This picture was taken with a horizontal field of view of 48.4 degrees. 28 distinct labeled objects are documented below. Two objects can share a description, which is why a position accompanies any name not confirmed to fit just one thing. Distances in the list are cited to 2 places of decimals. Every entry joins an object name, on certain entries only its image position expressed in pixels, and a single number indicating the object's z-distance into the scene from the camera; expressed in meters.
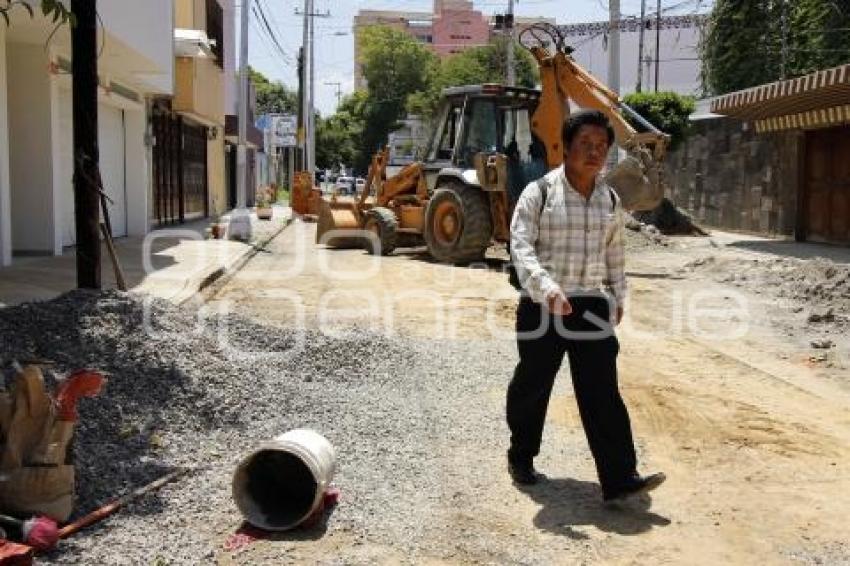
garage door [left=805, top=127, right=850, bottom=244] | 18.14
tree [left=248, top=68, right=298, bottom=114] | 89.12
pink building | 105.69
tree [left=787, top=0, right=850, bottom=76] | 29.84
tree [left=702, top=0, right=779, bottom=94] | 32.22
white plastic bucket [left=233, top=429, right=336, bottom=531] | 4.07
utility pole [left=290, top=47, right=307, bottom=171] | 43.52
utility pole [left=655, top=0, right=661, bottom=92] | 45.68
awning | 15.28
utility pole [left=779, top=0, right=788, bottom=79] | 30.97
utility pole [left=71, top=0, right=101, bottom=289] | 7.09
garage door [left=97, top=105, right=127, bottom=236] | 18.05
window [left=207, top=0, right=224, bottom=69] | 29.38
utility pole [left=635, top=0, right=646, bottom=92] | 45.29
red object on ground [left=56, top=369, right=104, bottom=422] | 3.88
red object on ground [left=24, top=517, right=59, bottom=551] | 3.62
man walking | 4.47
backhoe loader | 13.28
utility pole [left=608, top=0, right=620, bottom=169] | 21.21
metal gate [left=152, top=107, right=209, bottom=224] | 22.75
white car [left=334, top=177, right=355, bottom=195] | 56.61
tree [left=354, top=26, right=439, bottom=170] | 65.69
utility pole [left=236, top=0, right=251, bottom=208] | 22.12
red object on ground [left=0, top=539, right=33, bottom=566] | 3.28
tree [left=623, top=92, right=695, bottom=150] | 23.73
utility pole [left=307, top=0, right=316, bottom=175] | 41.64
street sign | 42.22
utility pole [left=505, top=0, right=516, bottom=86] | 32.22
